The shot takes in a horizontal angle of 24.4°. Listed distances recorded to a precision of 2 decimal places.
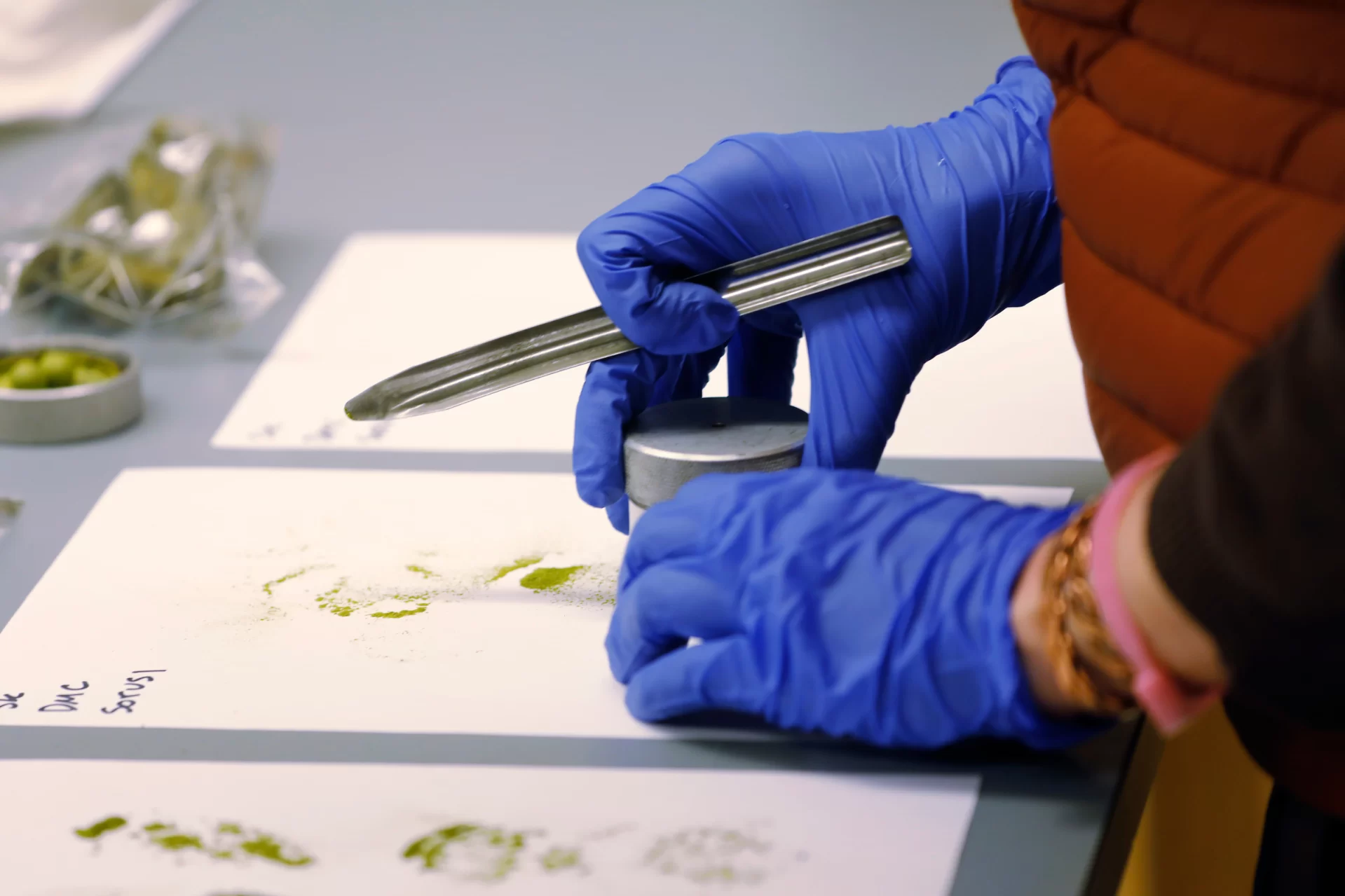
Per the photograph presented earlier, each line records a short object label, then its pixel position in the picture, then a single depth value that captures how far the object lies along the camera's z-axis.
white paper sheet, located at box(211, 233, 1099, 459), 1.05
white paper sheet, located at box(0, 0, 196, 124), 1.70
